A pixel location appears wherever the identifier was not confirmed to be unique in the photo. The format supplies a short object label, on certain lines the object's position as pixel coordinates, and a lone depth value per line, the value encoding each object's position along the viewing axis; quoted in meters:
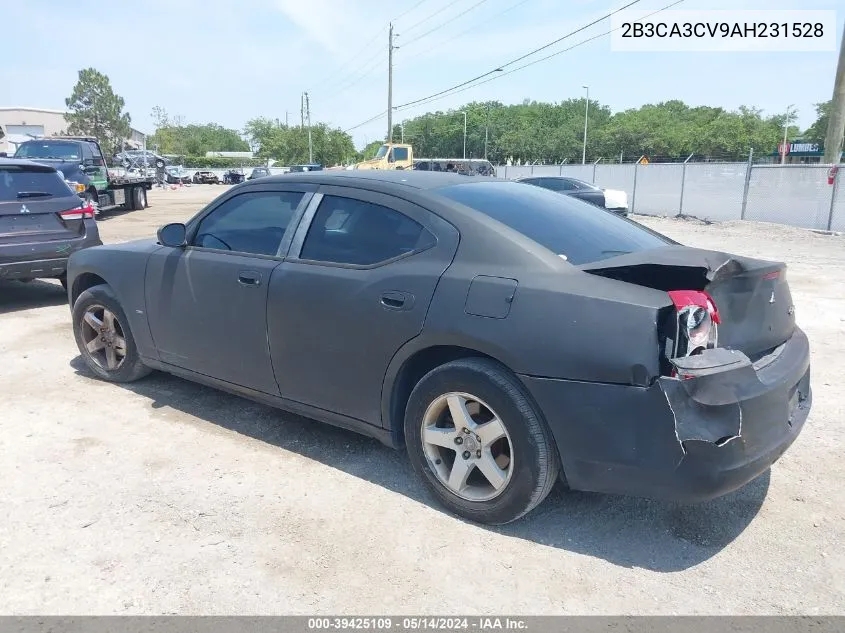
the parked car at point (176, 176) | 51.52
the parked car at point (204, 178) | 61.91
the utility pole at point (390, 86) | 42.75
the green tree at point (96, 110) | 60.22
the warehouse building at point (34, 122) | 61.09
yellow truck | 32.12
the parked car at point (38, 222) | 6.91
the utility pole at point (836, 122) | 18.27
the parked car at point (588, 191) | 18.30
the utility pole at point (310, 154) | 67.29
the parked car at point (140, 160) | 27.49
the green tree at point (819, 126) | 70.44
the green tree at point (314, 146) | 75.00
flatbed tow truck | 15.59
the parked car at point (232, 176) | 58.41
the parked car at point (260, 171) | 49.52
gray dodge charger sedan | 2.47
